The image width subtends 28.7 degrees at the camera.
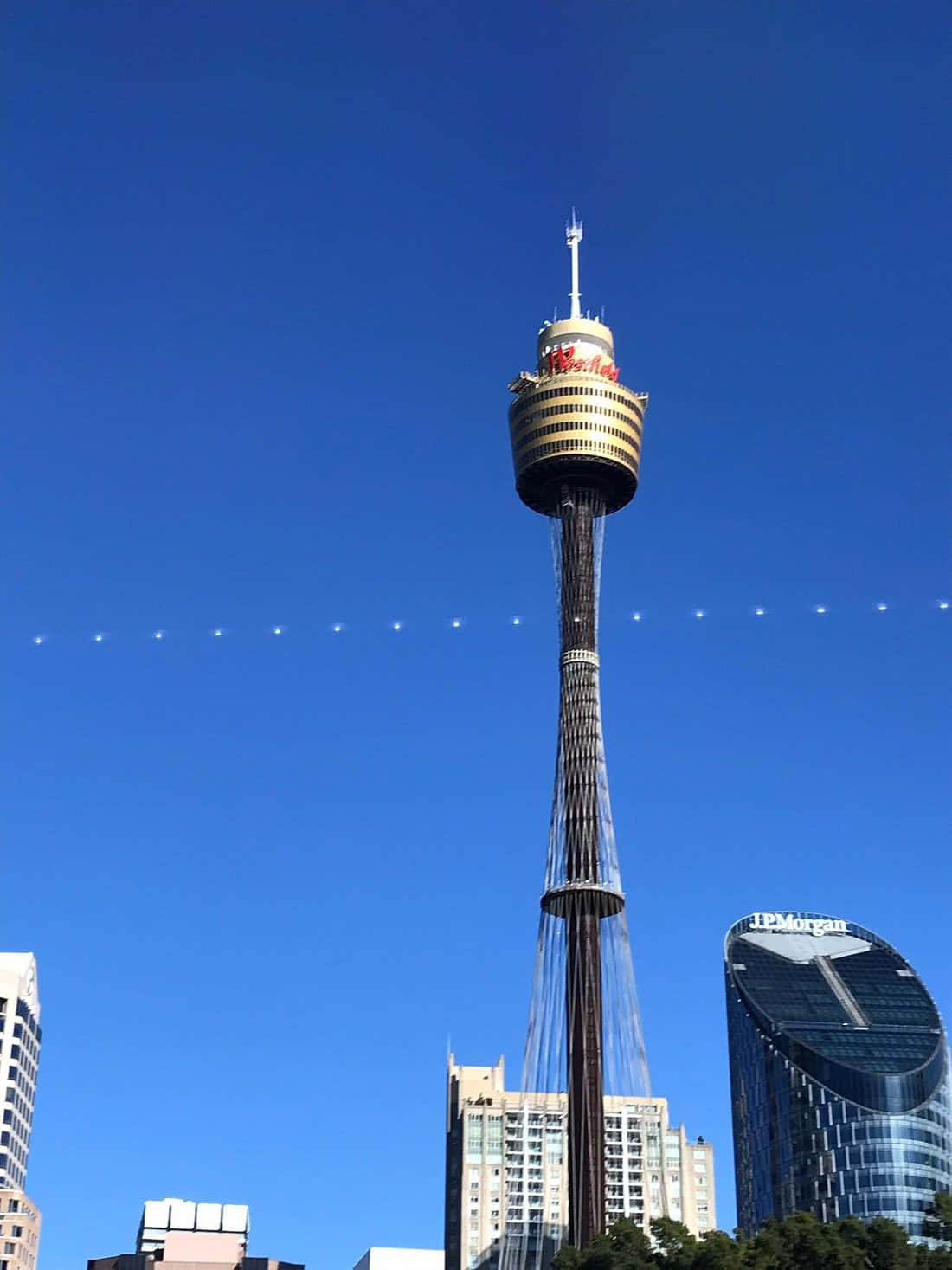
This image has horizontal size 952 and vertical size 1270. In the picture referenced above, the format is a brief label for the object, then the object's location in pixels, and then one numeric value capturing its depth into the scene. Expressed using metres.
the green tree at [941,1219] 123.19
